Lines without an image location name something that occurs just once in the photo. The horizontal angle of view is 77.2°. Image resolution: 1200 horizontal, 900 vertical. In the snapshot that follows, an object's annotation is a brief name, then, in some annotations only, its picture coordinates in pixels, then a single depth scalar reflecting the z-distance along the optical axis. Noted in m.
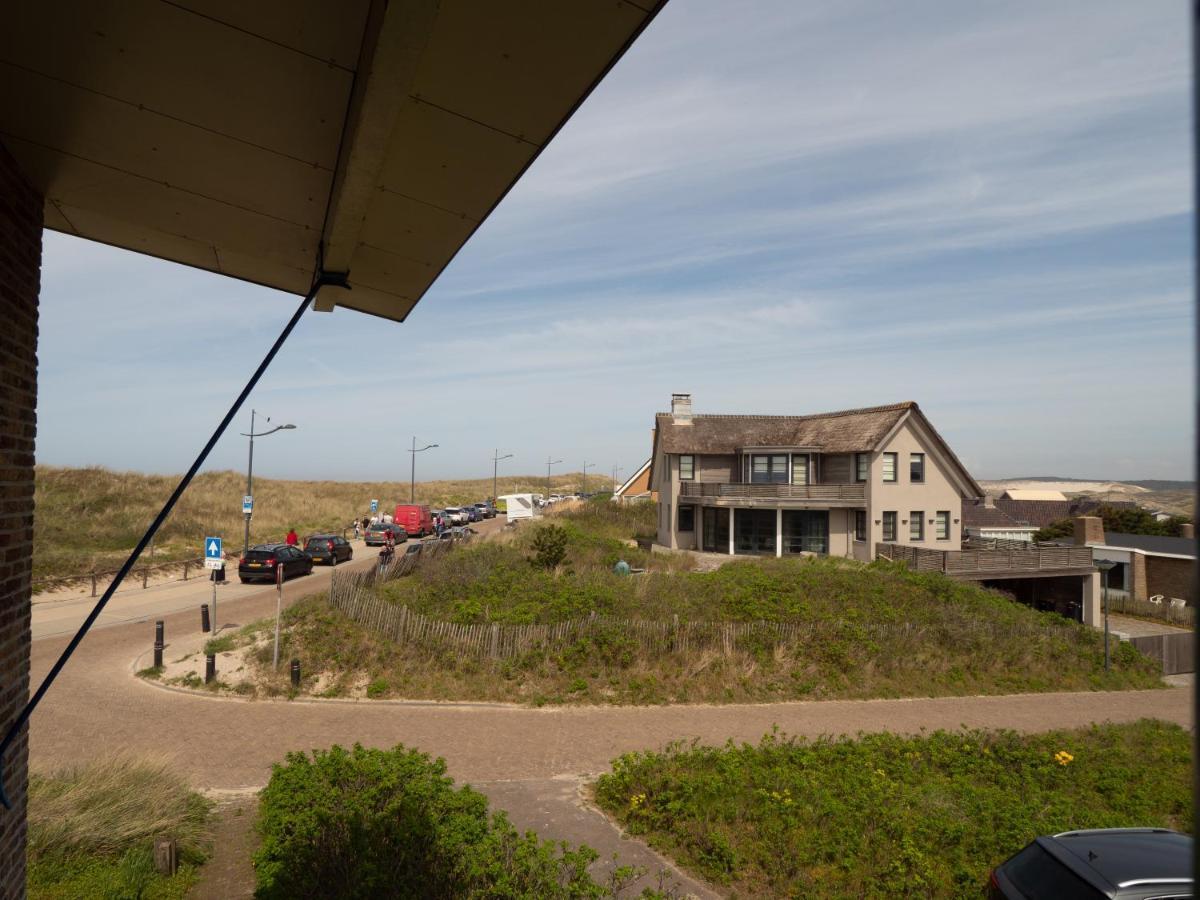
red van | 48.25
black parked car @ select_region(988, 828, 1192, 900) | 6.18
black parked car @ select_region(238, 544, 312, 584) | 30.02
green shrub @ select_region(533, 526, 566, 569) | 26.41
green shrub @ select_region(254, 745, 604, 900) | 7.18
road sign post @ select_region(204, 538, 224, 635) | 19.11
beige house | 34.41
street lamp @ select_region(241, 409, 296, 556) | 29.86
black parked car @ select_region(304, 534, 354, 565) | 35.31
